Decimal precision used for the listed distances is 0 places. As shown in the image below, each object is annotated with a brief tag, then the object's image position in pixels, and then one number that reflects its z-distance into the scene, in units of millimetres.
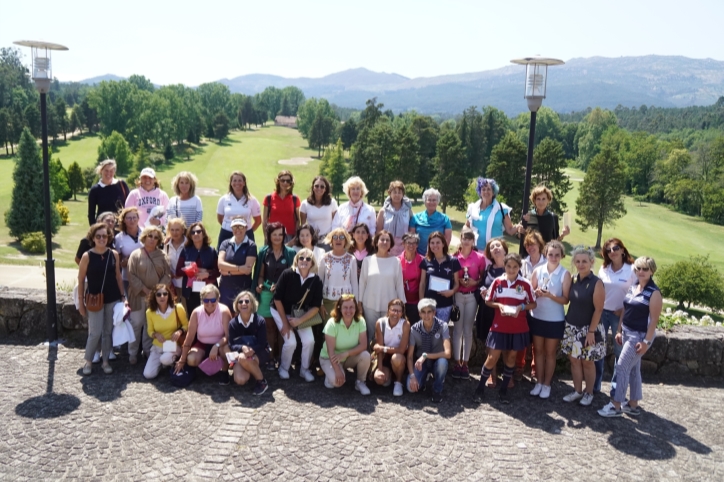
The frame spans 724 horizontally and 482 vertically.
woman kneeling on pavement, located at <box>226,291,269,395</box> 7250
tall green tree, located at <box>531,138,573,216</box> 45531
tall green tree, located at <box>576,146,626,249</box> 47156
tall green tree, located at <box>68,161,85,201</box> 51812
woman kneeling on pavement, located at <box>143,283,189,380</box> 7531
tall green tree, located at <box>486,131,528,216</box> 46344
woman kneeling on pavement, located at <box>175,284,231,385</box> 7383
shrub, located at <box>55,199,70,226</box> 42131
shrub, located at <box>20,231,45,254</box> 33938
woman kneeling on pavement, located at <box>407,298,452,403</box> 7133
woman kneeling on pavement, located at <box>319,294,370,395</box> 7328
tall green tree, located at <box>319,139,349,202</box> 63281
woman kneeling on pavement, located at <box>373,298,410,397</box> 7234
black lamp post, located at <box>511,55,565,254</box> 8453
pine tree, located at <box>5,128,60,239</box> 36531
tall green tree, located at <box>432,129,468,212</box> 50688
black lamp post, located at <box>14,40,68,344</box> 8305
